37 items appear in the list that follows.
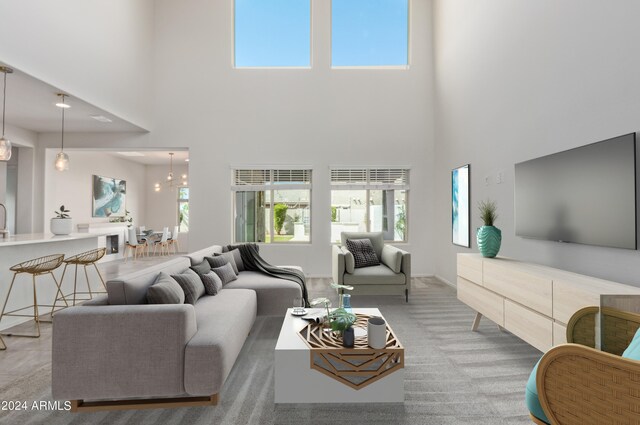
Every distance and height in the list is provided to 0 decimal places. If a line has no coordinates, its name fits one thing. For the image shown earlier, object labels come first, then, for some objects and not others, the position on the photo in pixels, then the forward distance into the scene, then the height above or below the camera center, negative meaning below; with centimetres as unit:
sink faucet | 430 -22
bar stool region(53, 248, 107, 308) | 435 -57
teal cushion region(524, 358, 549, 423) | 158 -88
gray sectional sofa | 215 -92
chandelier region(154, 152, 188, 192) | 1151 +121
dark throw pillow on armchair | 530 -59
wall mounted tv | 246 +19
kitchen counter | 373 -28
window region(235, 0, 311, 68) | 691 +384
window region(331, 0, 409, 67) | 692 +384
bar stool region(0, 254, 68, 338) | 359 -58
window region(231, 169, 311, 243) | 688 +23
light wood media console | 233 -65
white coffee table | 228 -115
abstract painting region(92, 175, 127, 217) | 913 +57
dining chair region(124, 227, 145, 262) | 929 -79
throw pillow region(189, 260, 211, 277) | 357 -56
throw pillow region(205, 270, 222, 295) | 351 -71
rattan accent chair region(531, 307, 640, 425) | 132 -71
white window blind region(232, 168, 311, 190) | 686 +77
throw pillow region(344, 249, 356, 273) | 492 -69
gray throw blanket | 431 -72
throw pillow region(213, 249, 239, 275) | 435 -54
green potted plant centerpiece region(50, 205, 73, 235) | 469 -12
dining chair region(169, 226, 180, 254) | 1045 -71
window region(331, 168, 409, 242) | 688 +32
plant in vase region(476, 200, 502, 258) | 370 -24
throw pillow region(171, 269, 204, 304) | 302 -64
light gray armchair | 488 -88
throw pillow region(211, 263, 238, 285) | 391 -67
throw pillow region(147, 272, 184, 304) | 247 -58
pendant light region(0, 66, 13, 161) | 375 +79
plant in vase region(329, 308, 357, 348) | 236 -80
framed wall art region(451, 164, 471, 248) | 532 +16
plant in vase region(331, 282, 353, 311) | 289 -76
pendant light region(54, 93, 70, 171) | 470 +79
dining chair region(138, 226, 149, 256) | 965 -63
